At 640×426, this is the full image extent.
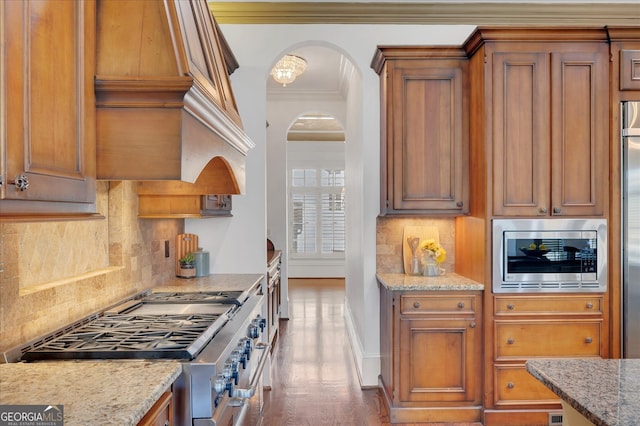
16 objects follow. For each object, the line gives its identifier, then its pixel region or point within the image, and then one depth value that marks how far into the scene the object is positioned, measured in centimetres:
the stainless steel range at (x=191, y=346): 145
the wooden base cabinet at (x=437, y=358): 308
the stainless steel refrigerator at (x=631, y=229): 300
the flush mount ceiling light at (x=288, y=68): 459
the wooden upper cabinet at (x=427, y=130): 333
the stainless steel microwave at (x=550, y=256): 303
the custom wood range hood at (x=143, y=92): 137
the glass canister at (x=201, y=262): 348
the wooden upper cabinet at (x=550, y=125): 304
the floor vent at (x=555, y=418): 303
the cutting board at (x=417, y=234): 363
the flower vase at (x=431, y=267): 343
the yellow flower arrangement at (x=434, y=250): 342
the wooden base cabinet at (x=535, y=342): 303
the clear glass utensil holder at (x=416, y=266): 352
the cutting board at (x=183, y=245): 347
